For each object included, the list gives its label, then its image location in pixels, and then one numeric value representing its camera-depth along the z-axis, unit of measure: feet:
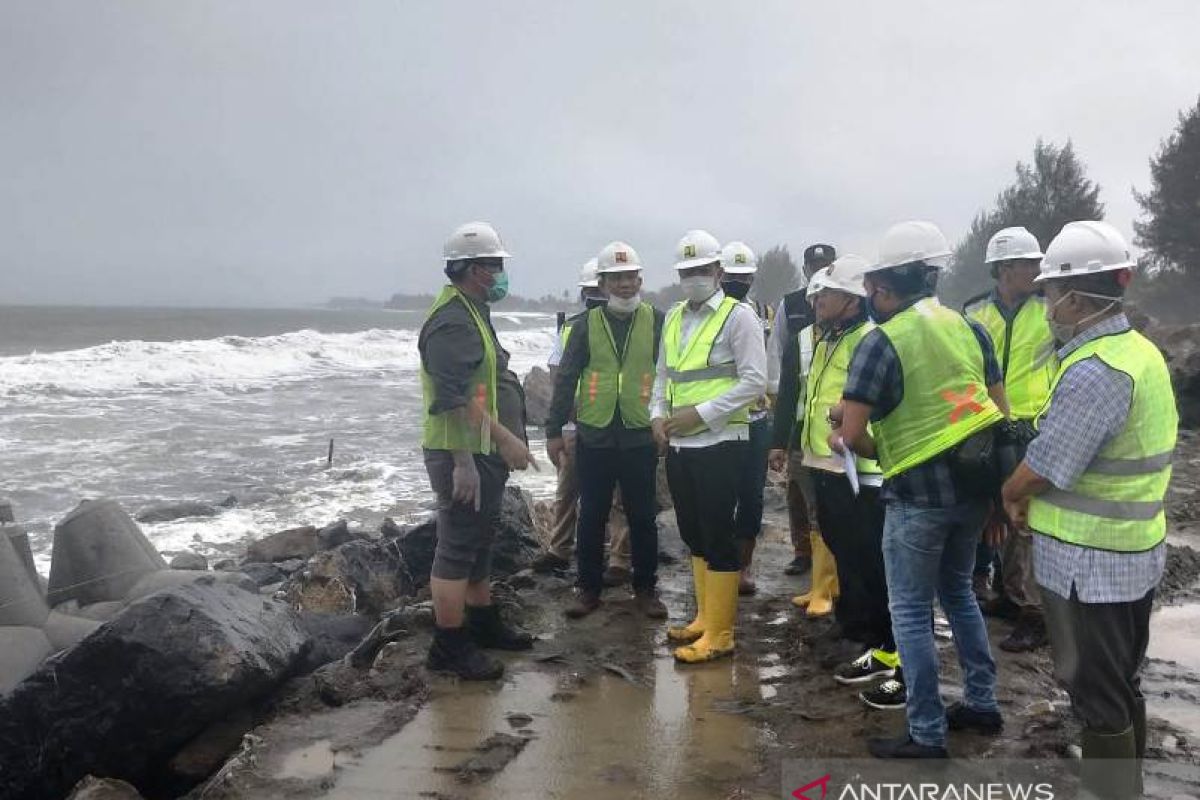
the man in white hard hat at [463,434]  13.51
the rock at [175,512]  34.99
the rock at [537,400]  60.13
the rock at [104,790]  11.01
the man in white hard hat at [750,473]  18.22
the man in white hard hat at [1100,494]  8.66
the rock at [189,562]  25.05
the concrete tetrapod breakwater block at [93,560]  18.66
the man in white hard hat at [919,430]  10.25
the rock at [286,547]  28.48
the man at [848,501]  13.39
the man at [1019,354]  15.12
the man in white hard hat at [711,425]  14.21
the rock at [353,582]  20.12
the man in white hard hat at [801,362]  17.37
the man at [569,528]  19.84
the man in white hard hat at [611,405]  16.61
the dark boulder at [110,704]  12.06
